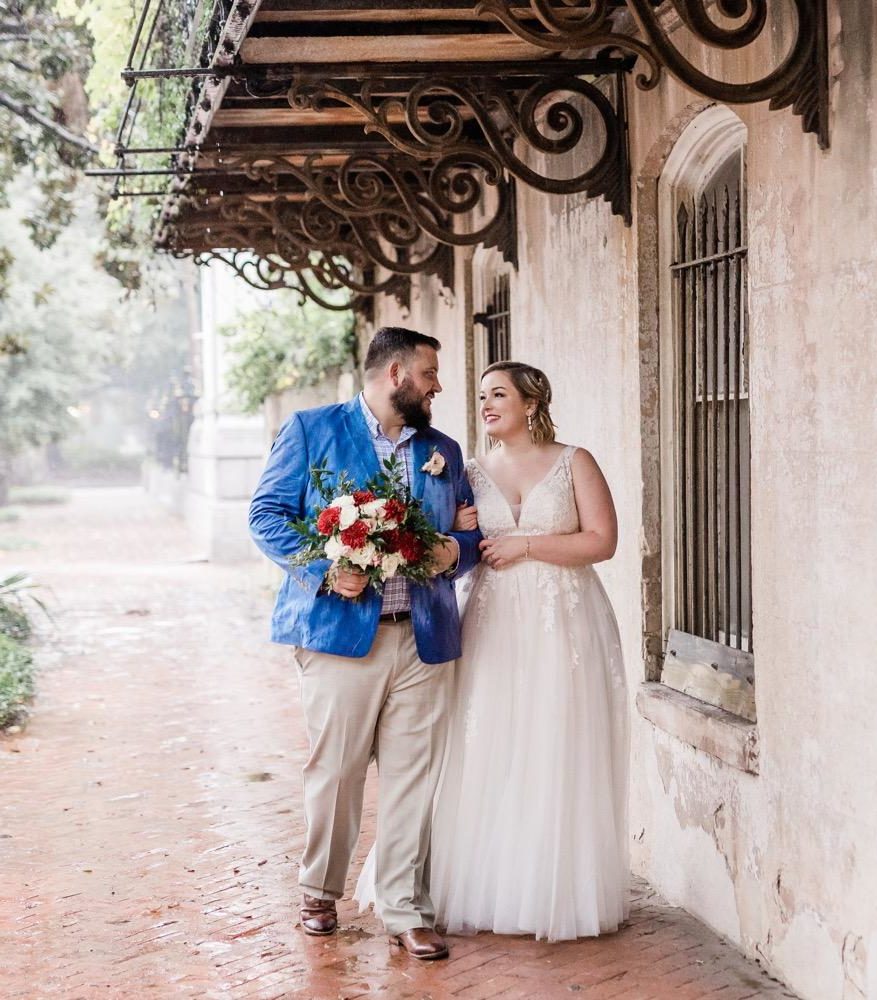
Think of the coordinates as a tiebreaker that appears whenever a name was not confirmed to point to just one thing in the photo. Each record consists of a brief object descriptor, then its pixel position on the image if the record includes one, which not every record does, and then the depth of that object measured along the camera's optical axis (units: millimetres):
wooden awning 4598
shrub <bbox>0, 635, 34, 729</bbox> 10602
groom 5219
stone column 25109
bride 5320
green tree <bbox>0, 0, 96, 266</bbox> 15102
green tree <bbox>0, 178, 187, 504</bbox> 35375
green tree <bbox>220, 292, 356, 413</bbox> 16297
